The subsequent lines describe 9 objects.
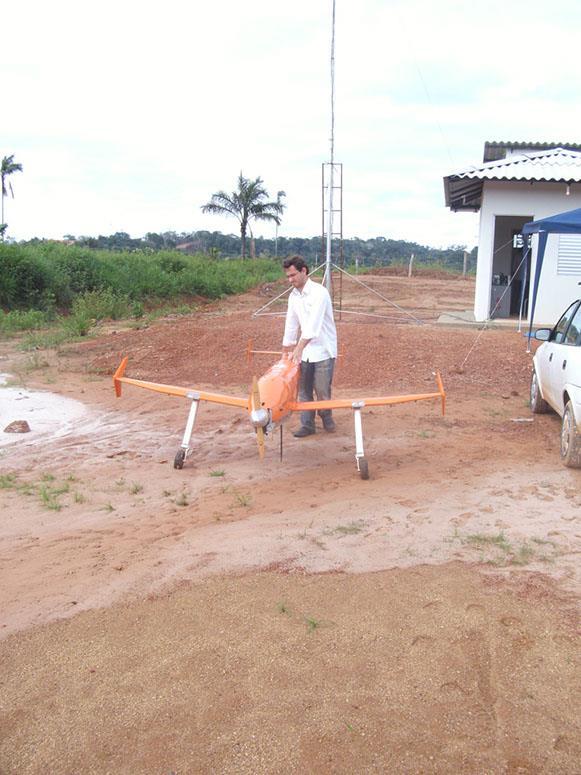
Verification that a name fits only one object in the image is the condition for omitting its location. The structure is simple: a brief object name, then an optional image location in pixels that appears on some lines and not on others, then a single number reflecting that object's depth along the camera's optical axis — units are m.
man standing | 6.91
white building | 15.46
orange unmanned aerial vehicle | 6.11
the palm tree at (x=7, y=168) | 39.78
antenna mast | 14.12
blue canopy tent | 10.37
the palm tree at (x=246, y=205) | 41.44
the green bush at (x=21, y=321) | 18.26
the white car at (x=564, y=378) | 6.36
